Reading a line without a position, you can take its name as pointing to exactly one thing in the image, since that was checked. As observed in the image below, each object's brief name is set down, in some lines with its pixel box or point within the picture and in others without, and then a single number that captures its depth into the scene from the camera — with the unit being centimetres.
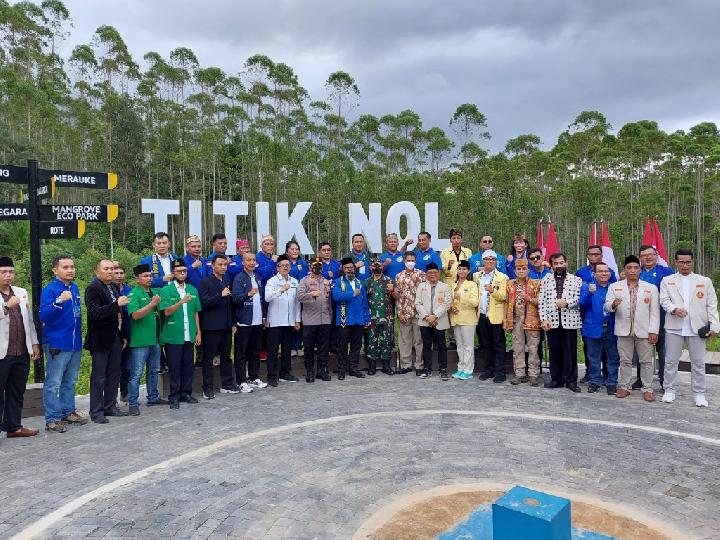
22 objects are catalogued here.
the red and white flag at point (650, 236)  918
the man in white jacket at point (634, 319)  648
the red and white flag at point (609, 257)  827
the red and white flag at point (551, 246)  911
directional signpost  628
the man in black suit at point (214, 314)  662
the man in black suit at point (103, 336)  560
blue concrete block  263
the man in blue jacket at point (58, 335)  543
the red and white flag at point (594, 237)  903
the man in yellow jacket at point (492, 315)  743
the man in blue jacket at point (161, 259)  675
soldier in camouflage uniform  790
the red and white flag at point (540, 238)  985
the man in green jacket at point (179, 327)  624
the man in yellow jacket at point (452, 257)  818
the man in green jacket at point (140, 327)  599
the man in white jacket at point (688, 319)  625
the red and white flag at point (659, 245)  827
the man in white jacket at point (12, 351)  516
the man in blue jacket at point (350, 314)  758
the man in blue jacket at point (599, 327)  676
